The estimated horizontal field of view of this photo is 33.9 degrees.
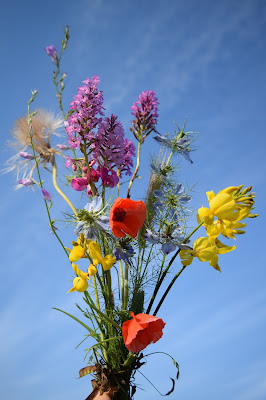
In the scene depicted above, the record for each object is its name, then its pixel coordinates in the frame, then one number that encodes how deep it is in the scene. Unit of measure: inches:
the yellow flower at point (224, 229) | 43.5
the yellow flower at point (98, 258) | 44.3
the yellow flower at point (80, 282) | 43.8
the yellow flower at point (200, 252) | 44.4
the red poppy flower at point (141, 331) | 43.2
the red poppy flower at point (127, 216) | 45.9
